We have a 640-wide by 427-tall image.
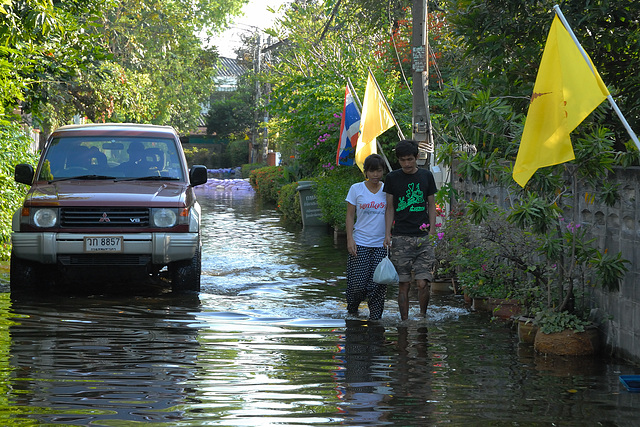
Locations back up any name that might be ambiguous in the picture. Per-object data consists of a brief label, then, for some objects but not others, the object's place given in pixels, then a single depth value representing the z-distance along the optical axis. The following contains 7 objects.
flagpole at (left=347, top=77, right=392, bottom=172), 13.87
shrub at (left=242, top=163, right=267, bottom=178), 54.94
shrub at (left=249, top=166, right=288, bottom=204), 32.62
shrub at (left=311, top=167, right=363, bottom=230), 19.92
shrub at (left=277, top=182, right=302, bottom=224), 24.75
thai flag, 14.10
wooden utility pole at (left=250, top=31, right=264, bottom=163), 60.25
